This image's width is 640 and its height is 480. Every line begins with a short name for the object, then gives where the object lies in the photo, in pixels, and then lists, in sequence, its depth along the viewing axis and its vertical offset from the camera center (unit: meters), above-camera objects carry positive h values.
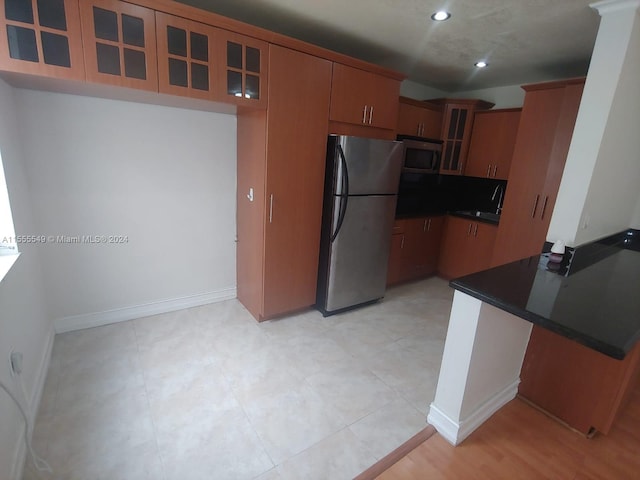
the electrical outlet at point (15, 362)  1.43 -1.00
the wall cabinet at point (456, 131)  3.67 +0.47
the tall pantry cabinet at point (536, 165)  2.71 +0.11
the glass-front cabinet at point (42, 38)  1.47 +0.50
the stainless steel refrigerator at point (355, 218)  2.59 -0.46
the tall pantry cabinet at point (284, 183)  2.33 -0.19
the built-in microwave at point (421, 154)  3.34 +0.16
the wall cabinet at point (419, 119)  3.39 +0.55
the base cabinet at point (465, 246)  3.52 -0.85
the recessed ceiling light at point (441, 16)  2.05 +1.00
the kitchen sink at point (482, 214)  3.71 -0.49
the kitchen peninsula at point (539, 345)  1.28 -0.86
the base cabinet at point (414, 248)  3.50 -0.90
